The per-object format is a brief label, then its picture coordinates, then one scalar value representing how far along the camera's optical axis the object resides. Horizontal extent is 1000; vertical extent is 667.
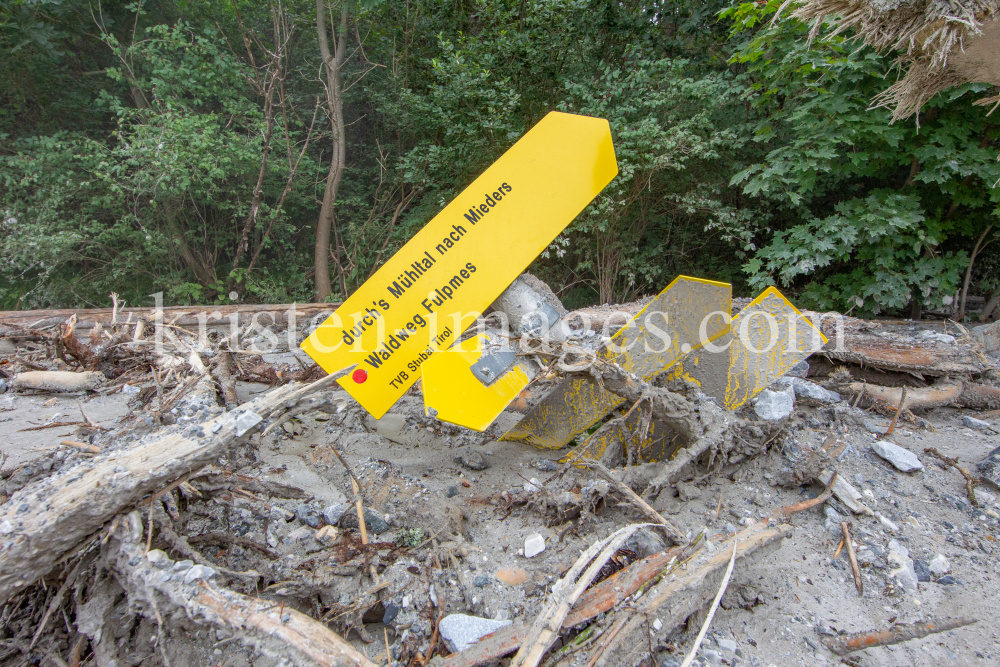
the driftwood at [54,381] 3.88
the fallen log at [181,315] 5.16
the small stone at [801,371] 3.81
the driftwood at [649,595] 1.41
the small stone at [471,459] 2.85
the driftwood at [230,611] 1.32
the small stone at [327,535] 2.03
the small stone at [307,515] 2.16
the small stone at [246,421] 1.78
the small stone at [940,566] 1.95
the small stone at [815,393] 3.33
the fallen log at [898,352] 3.52
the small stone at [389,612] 1.68
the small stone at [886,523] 2.16
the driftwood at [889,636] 1.61
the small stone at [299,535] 2.04
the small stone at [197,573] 1.47
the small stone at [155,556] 1.50
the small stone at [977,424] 3.11
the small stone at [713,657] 1.55
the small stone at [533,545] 2.02
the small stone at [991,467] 2.47
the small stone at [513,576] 1.87
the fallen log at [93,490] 1.38
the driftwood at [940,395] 3.29
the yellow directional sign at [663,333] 2.50
